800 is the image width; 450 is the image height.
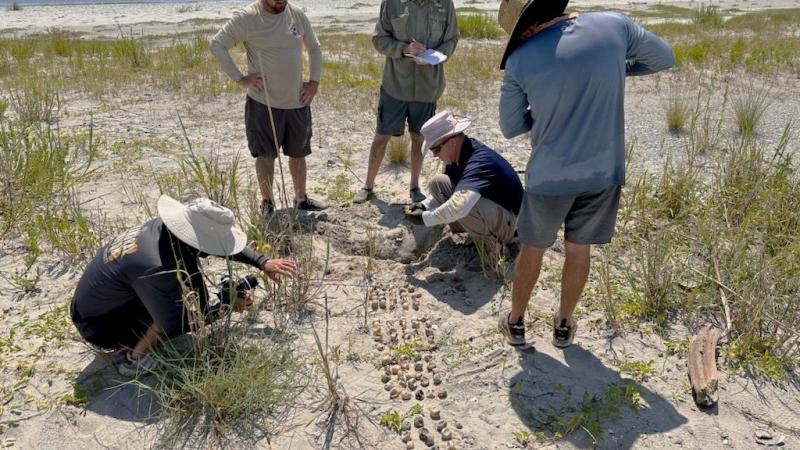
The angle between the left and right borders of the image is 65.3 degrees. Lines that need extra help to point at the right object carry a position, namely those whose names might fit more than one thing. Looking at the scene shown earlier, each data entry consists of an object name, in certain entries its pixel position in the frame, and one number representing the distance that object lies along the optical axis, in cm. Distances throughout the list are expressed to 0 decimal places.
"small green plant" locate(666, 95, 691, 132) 632
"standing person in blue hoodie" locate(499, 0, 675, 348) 239
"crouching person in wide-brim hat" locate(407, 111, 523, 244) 352
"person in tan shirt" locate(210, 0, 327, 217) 409
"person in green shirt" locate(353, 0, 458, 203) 443
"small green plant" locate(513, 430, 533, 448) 254
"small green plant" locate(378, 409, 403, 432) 264
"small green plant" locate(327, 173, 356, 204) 489
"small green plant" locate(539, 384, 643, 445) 257
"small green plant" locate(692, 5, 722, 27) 1605
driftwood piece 271
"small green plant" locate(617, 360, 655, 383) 290
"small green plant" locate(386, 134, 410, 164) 549
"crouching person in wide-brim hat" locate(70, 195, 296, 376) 261
